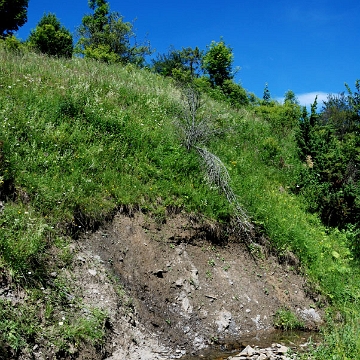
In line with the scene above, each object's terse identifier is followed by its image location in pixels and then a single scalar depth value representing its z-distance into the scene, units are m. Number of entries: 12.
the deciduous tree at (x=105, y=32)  38.31
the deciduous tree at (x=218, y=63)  31.45
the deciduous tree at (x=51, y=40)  26.28
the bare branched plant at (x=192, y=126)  11.88
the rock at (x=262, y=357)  6.68
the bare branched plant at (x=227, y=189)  10.43
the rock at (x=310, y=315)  9.31
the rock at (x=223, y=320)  8.16
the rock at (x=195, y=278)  8.70
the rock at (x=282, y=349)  7.00
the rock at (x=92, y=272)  7.54
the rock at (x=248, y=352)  6.88
